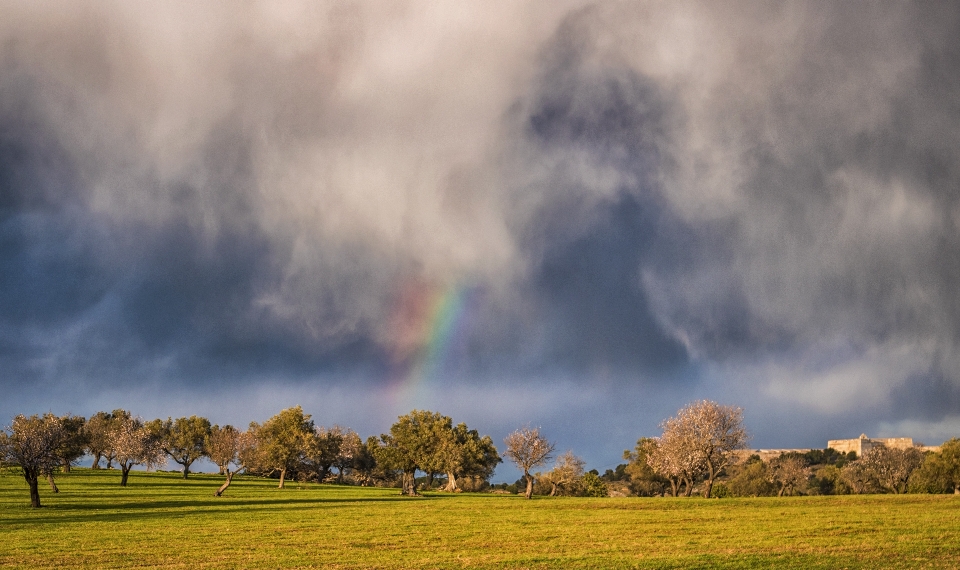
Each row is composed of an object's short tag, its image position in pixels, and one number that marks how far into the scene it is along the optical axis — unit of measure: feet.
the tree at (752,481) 492.13
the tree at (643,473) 463.01
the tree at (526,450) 358.84
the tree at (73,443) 335.06
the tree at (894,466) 444.55
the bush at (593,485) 439.22
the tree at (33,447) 202.80
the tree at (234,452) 297.74
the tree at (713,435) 326.44
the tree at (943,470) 395.34
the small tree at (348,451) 513.45
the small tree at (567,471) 433.48
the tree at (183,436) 465.88
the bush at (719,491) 431.84
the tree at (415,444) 413.39
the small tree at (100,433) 412.98
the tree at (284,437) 399.44
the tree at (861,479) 468.30
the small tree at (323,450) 416.42
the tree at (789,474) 458.50
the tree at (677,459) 326.85
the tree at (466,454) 411.54
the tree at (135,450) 320.70
